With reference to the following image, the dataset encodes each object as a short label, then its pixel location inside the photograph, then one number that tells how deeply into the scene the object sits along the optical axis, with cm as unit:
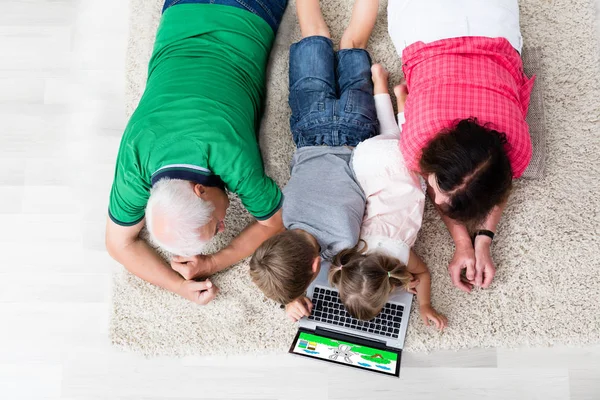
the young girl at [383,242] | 102
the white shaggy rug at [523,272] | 119
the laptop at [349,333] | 113
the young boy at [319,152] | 104
